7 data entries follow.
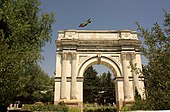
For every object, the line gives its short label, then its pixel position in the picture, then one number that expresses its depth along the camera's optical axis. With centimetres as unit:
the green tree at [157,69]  465
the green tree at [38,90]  3231
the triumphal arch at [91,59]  2141
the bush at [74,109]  1910
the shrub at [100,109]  2492
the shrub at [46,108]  1658
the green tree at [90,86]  4472
